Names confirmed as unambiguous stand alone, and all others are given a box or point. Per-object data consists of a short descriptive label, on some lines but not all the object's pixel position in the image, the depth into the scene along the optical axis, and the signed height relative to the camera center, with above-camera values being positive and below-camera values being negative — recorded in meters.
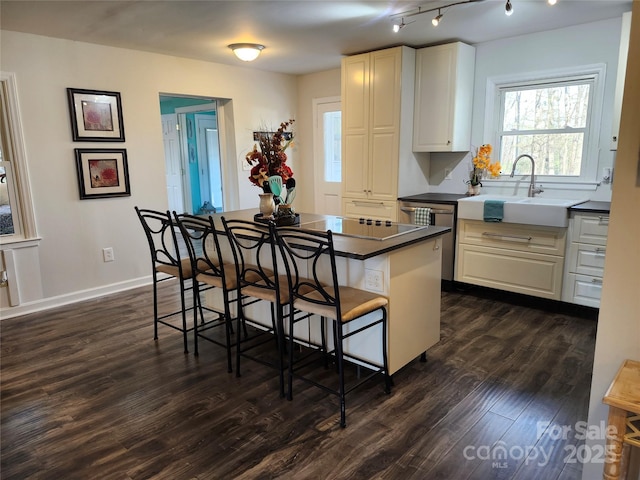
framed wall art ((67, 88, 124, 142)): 3.96 +0.51
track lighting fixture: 3.10 +1.14
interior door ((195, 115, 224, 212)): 7.25 +0.14
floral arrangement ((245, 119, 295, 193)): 3.07 +0.04
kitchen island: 2.35 -0.68
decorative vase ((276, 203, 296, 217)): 3.14 -0.33
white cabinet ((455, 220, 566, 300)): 3.59 -0.84
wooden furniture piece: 1.28 -0.81
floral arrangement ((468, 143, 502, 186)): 4.28 -0.03
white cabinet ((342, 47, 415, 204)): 4.30 +0.49
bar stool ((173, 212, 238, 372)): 2.76 -0.72
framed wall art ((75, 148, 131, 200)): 4.05 -0.04
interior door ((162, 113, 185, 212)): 7.20 +0.11
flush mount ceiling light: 4.09 +1.11
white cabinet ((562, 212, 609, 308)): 3.34 -0.77
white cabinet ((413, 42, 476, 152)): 4.16 +0.66
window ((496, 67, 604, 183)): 3.78 +0.36
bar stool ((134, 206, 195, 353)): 3.05 -0.76
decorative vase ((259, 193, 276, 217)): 3.16 -0.28
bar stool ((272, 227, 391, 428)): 2.15 -0.73
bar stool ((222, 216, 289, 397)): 2.44 -0.74
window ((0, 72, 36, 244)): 3.62 -0.04
